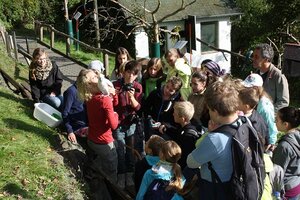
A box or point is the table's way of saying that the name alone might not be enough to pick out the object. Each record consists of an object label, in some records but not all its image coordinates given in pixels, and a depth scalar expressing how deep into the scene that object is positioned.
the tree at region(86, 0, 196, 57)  22.25
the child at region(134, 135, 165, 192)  4.05
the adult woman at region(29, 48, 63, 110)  6.27
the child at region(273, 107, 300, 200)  4.25
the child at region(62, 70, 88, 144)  5.45
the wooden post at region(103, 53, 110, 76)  12.76
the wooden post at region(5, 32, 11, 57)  12.63
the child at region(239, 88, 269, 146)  4.00
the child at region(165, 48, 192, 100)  5.29
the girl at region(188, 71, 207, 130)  4.79
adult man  5.16
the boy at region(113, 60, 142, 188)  5.18
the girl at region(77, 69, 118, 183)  4.74
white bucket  5.77
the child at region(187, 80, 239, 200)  3.11
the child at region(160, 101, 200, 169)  4.40
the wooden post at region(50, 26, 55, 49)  18.85
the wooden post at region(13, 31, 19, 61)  12.98
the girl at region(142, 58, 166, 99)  5.67
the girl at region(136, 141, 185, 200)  3.75
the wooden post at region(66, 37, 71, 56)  17.02
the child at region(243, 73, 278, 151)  4.65
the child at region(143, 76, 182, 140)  5.00
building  25.05
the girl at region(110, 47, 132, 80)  6.08
